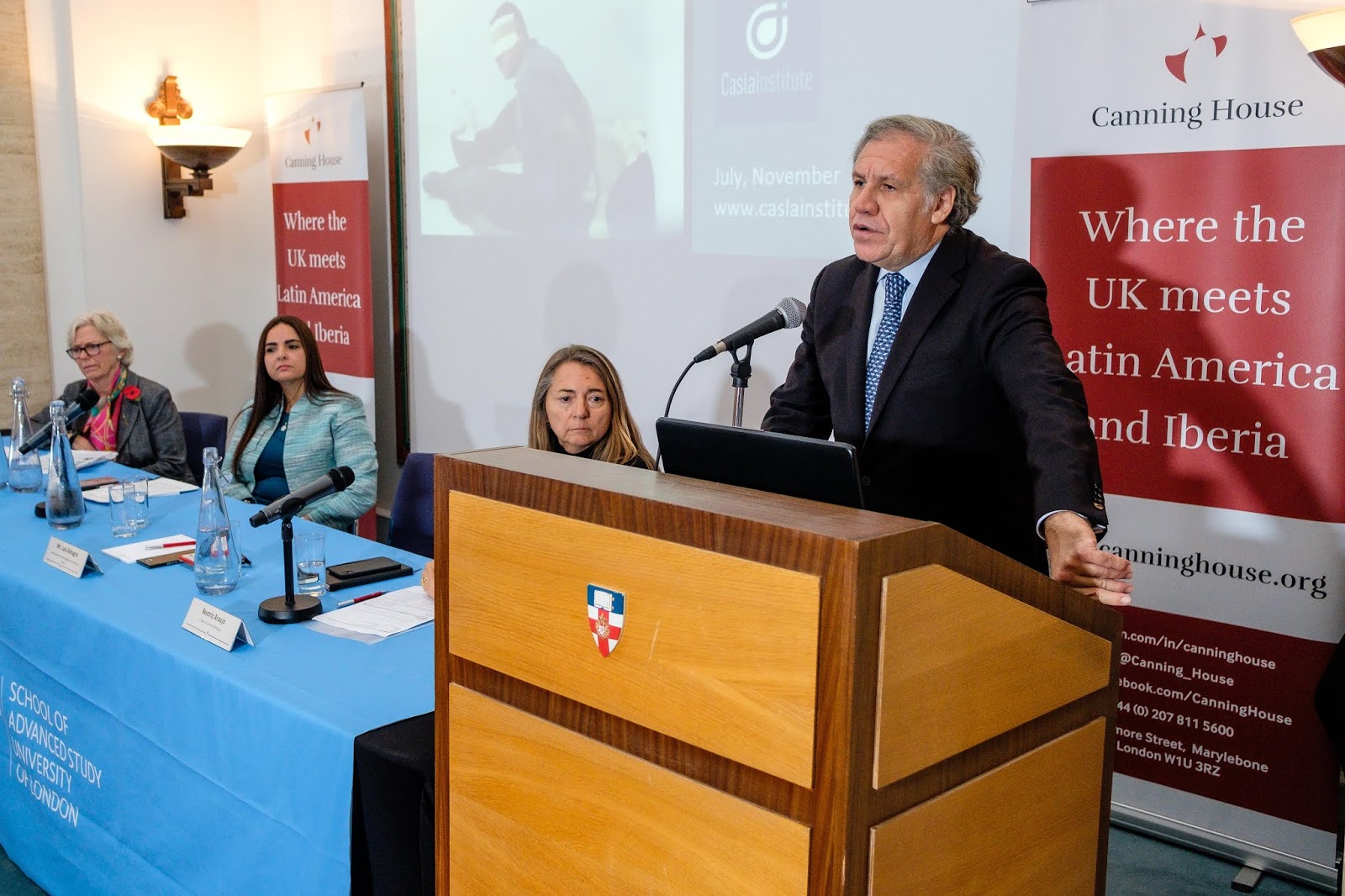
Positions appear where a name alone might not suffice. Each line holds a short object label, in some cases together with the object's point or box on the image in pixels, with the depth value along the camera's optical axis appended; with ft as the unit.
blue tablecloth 6.47
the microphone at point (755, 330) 8.39
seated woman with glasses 14.67
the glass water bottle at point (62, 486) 10.44
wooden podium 3.66
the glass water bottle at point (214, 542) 8.46
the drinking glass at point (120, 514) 10.32
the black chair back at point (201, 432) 15.53
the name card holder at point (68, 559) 8.96
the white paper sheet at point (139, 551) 9.55
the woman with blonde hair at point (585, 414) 9.87
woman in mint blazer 12.83
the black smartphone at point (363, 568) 8.94
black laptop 4.28
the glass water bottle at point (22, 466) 12.01
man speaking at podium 6.97
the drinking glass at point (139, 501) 10.59
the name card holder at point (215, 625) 7.36
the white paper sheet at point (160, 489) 11.86
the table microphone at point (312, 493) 7.54
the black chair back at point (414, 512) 11.39
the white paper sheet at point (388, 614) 7.86
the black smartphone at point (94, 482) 12.44
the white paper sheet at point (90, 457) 13.79
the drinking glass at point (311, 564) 8.62
